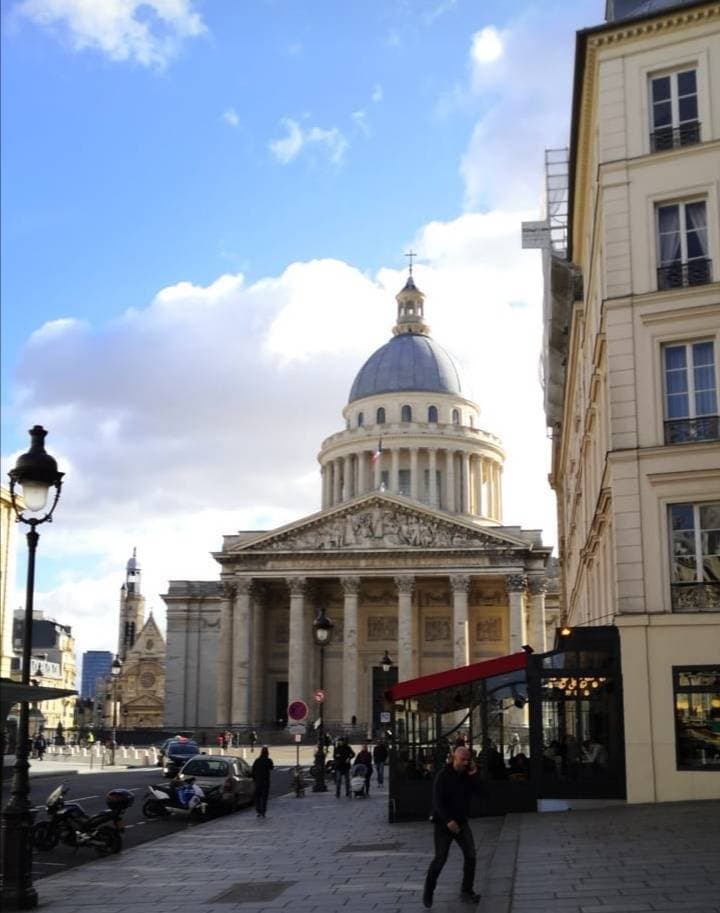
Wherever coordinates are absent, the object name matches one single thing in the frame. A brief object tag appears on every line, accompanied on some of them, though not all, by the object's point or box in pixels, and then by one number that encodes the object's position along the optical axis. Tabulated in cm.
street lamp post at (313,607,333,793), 3722
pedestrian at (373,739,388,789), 3975
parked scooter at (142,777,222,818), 2755
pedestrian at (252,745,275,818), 2764
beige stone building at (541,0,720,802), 2169
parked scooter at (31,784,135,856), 2044
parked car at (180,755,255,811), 2925
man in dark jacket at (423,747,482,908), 1293
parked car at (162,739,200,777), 4362
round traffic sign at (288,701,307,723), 3284
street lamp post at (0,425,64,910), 1425
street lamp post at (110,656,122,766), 6425
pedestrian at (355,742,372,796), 3528
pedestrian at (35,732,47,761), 6241
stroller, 3397
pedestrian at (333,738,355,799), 3453
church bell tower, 16038
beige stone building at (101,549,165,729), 12888
